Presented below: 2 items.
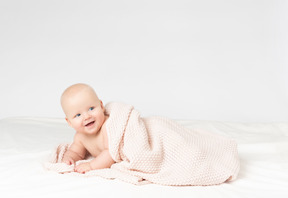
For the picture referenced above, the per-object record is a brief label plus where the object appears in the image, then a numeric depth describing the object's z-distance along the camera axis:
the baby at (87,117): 1.92
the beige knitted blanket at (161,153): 1.80
